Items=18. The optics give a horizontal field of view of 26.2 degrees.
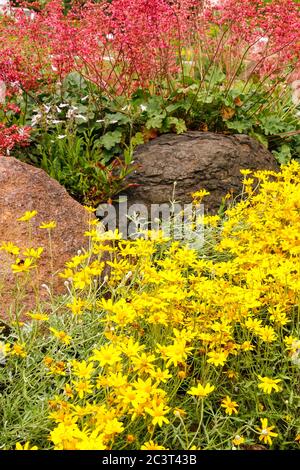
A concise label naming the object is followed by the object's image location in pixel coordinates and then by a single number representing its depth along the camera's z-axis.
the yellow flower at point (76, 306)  2.43
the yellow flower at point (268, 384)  2.18
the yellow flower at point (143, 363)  2.15
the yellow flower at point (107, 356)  2.07
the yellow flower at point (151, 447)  1.90
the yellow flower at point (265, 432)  2.00
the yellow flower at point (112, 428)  1.94
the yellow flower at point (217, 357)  2.29
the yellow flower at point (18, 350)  2.30
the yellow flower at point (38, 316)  2.34
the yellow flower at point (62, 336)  2.24
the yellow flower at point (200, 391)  2.04
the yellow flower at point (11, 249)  2.50
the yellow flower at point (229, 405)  2.32
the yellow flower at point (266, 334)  2.38
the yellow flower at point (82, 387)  2.07
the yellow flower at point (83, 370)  2.14
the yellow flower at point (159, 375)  2.13
